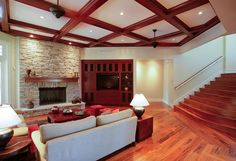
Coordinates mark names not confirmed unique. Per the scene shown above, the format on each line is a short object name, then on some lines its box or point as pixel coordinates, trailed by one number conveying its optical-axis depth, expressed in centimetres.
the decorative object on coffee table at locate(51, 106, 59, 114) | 383
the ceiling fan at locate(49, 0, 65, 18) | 263
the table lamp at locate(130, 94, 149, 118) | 298
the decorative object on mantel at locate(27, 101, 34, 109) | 460
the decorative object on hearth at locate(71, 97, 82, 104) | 555
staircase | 350
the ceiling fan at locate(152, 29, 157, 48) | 481
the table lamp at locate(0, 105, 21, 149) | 163
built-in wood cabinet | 629
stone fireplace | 467
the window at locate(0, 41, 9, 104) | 421
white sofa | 173
